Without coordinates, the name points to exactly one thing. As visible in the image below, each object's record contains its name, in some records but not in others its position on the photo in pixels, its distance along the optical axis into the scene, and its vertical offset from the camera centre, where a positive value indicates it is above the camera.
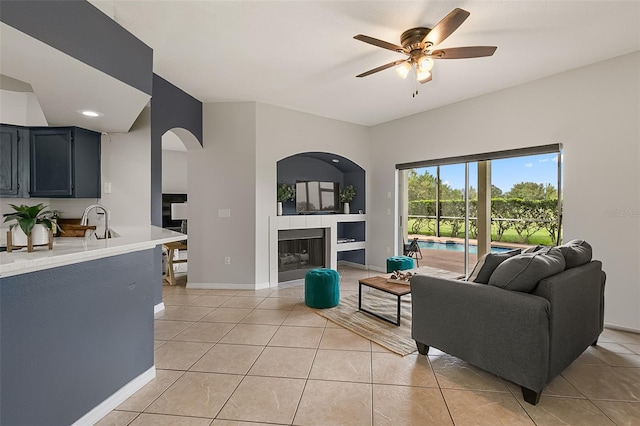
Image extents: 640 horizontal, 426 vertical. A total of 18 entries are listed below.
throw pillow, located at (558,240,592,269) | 2.29 -0.35
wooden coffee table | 3.07 -0.84
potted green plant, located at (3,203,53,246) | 1.67 -0.11
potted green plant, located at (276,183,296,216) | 5.10 +0.29
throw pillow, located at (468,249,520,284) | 2.27 -0.44
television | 5.54 +0.25
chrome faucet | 2.10 -0.08
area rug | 2.79 -1.25
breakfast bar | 1.43 -0.69
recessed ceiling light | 2.90 +0.97
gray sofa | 1.87 -0.75
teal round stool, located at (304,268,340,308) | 3.73 -1.02
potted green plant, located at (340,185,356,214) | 6.09 +0.30
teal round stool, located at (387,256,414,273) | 4.67 -0.86
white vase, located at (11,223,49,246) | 1.74 -0.16
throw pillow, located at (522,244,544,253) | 2.66 -0.36
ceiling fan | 2.35 +1.39
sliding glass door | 3.89 +0.10
